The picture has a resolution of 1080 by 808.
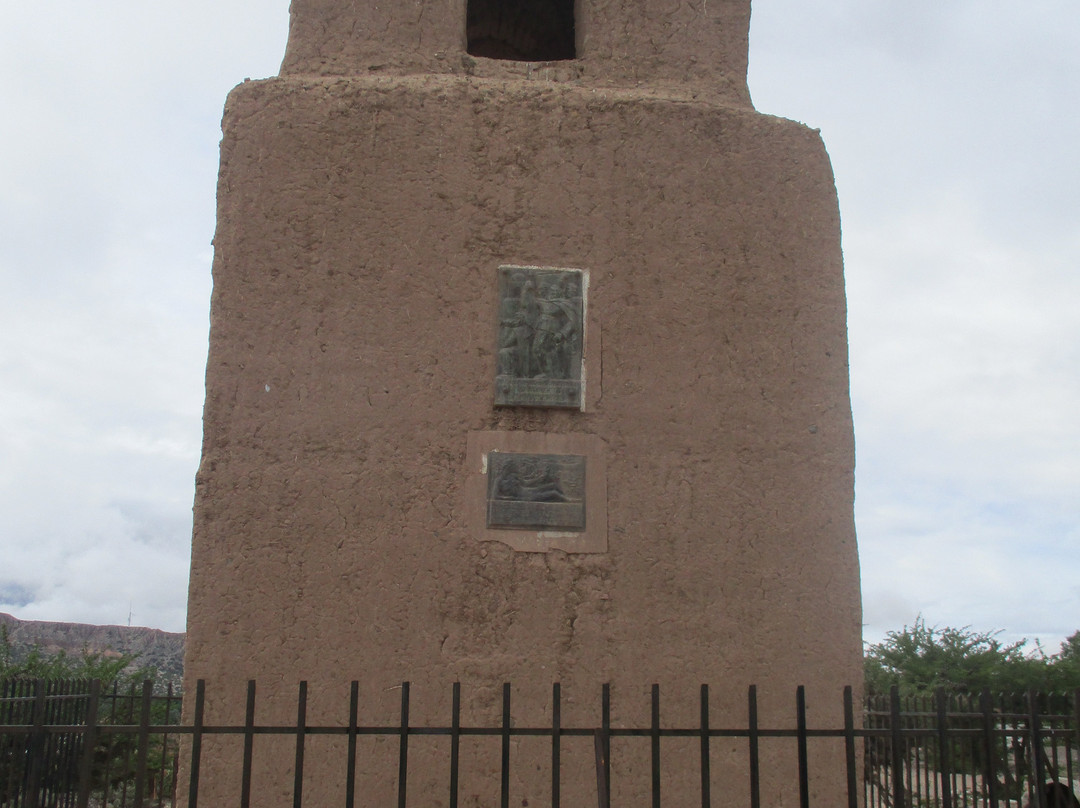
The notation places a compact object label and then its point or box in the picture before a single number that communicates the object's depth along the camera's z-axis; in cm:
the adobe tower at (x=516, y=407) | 425
